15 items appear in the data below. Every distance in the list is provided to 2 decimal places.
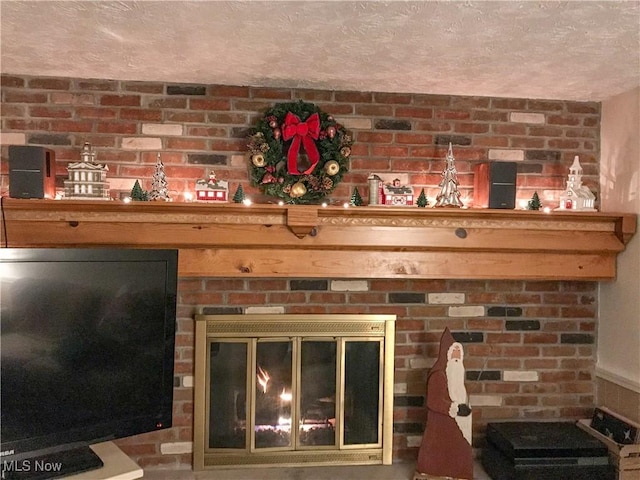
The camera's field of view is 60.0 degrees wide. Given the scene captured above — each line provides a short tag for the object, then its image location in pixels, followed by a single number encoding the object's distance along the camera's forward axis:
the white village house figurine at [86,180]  2.42
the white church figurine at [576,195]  2.66
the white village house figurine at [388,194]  2.60
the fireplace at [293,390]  2.66
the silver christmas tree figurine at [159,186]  2.49
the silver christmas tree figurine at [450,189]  2.59
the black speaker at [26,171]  2.36
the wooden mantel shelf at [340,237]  2.37
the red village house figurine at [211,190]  2.50
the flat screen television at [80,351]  1.97
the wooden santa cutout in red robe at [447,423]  2.47
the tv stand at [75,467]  1.97
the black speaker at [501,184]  2.59
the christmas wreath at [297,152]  2.57
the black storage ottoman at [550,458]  2.42
